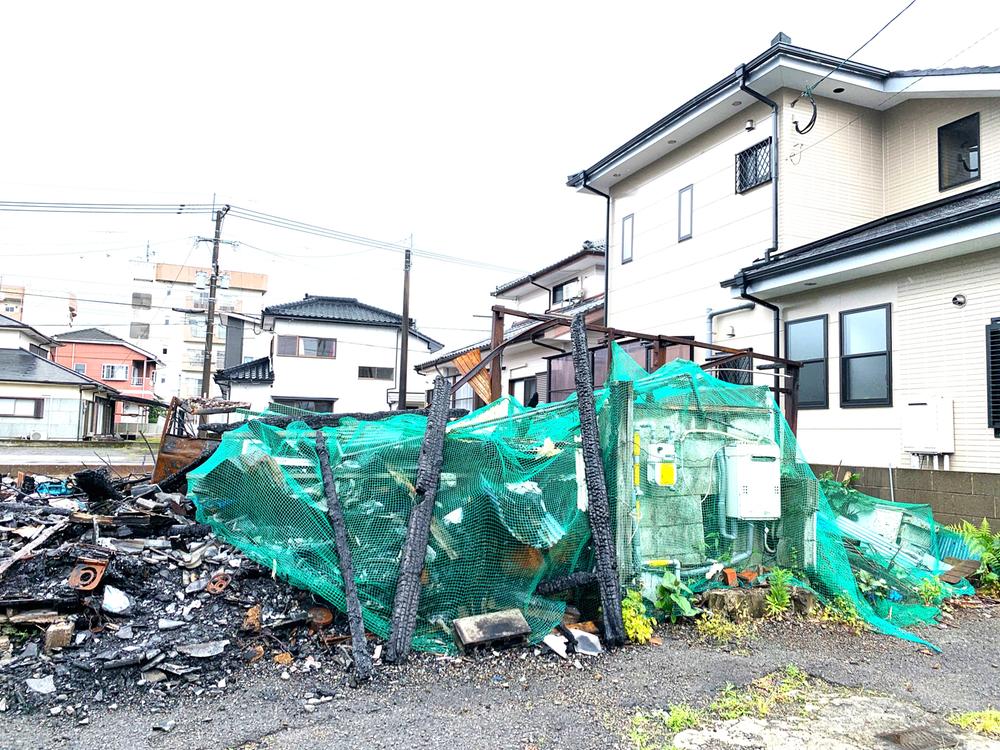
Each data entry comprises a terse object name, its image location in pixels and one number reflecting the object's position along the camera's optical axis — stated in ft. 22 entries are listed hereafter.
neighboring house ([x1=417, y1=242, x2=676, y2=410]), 42.96
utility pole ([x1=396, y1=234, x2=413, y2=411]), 68.43
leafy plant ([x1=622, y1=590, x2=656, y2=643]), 14.90
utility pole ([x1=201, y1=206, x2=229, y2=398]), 69.56
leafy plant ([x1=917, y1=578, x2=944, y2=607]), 18.21
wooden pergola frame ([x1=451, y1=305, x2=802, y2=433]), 18.72
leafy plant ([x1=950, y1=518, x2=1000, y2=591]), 20.07
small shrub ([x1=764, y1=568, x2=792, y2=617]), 16.81
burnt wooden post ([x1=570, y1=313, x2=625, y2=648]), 14.82
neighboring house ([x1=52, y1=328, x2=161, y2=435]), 142.92
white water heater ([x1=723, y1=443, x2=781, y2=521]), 17.62
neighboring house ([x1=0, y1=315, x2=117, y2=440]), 96.89
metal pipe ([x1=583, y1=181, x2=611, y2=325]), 44.39
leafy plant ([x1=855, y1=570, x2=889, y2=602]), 18.01
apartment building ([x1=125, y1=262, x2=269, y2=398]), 160.45
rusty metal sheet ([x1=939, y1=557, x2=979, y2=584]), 19.86
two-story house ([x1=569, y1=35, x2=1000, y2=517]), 23.73
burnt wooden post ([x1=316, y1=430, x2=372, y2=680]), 12.76
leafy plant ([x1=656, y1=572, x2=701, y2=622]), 15.98
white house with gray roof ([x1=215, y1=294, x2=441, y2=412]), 100.68
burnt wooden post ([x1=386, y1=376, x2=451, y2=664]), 13.44
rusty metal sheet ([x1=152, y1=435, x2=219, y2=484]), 32.14
